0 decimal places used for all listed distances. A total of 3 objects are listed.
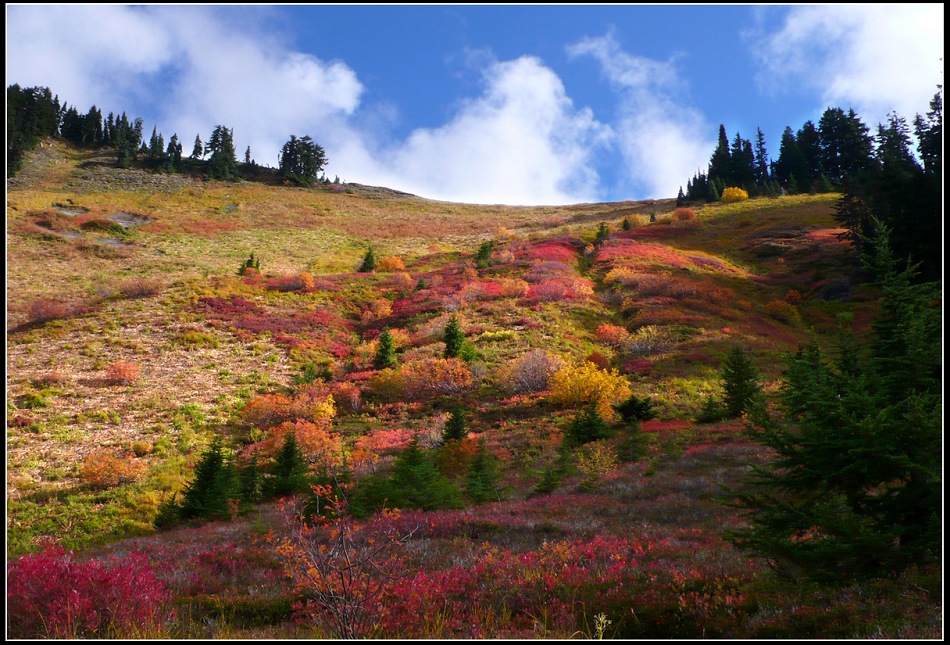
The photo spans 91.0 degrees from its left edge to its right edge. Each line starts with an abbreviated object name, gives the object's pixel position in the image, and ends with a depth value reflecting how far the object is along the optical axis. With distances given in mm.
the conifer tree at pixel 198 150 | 111762
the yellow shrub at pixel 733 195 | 79188
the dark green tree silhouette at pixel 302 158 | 114438
